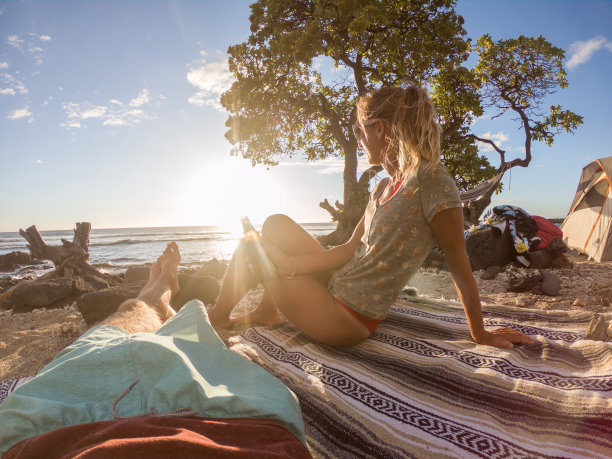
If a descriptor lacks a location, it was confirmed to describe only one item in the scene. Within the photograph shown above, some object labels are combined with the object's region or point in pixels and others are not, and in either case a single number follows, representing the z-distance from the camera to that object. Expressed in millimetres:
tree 8234
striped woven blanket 1195
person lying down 723
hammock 8031
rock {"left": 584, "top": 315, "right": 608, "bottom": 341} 2016
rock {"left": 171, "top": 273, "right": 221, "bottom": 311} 3418
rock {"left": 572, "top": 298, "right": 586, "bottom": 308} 3141
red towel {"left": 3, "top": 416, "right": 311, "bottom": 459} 673
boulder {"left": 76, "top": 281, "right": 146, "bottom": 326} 3195
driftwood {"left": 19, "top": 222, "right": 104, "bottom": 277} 6098
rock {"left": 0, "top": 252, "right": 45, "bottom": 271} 11359
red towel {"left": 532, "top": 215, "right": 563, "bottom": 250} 5652
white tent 6504
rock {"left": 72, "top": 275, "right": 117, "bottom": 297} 5016
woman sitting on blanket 1780
